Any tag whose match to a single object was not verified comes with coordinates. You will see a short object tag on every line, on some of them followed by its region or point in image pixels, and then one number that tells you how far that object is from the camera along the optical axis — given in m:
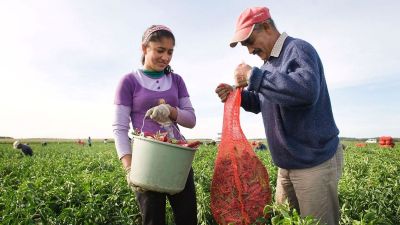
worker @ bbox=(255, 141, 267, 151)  20.50
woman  2.26
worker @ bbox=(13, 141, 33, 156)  16.50
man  2.17
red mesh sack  2.48
